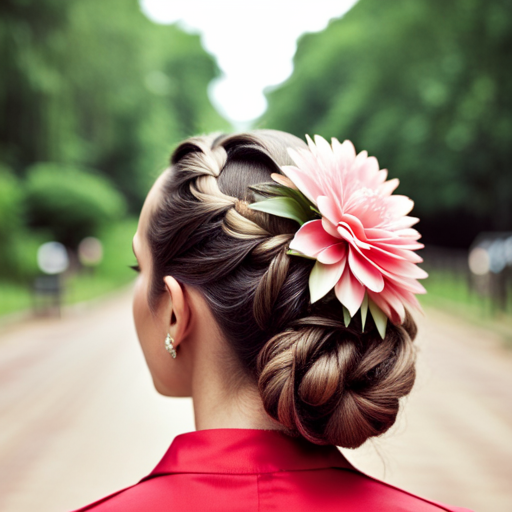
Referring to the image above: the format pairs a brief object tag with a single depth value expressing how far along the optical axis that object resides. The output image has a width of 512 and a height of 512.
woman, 1.28
